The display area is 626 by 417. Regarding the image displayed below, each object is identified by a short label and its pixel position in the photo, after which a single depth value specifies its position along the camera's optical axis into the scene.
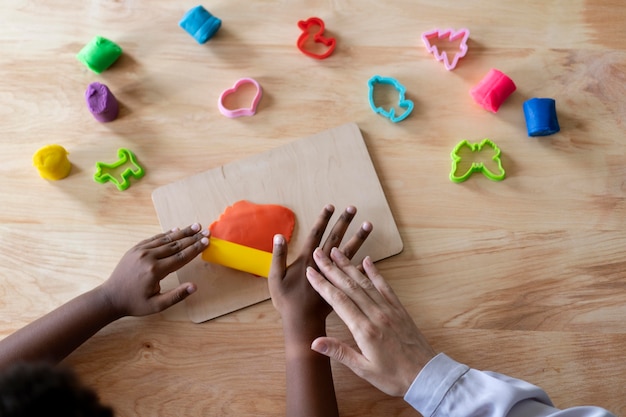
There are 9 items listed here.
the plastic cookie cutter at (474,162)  0.82
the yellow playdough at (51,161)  0.81
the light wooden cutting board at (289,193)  0.79
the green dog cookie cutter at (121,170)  0.83
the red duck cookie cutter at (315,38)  0.88
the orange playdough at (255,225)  0.79
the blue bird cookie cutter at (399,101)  0.85
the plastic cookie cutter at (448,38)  0.88
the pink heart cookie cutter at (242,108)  0.85
